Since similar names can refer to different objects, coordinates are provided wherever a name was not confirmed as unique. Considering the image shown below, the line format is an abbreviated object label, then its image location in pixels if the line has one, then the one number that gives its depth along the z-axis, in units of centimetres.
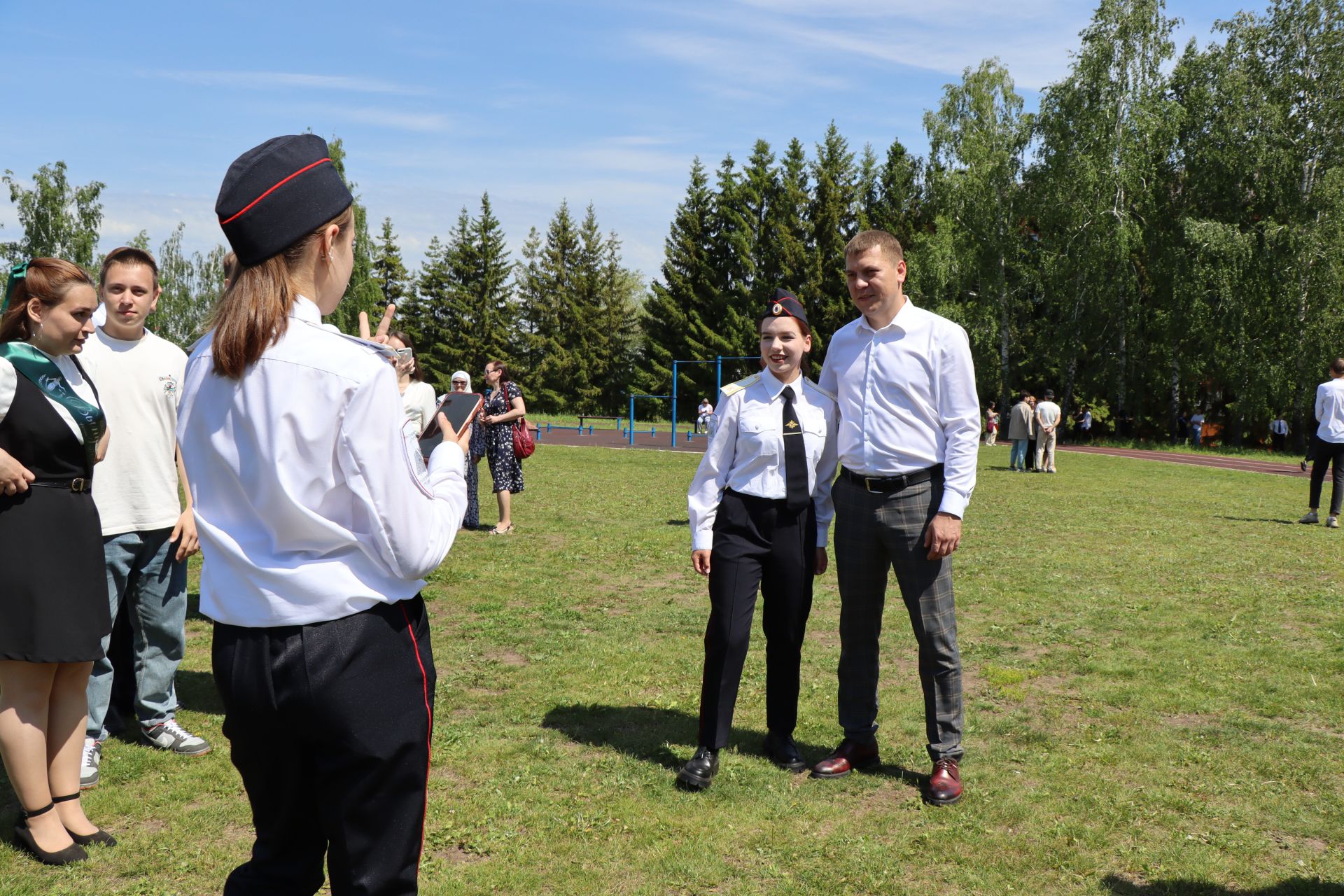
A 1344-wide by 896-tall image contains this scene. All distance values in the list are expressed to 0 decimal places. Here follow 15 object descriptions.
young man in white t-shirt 437
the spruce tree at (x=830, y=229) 5716
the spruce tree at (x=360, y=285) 5447
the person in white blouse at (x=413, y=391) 575
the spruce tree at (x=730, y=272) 5959
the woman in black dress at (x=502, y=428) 1212
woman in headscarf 1130
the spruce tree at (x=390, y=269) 6631
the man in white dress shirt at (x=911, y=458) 429
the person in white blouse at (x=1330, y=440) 1288
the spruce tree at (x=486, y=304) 6556
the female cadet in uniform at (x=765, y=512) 450
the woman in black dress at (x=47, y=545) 354
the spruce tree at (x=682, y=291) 6116
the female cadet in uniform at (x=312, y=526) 186
